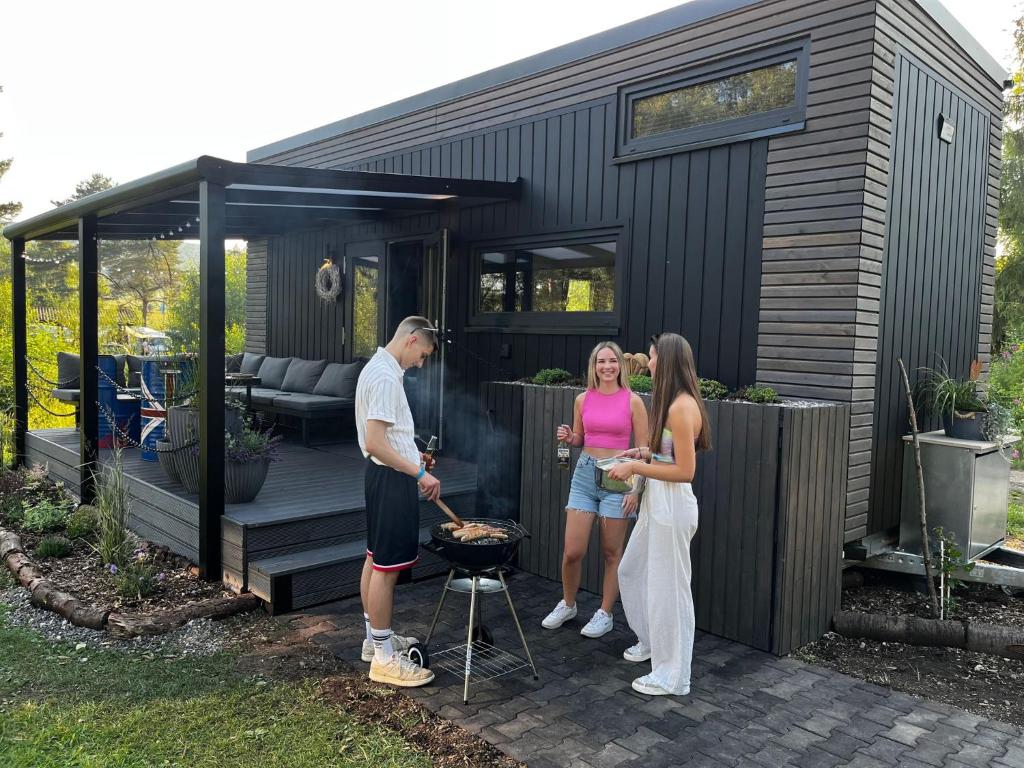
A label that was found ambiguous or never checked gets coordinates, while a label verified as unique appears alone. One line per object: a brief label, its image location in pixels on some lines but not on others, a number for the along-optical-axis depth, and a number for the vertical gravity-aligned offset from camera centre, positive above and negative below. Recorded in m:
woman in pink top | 3.85 -0.60
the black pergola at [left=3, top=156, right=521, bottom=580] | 4.52 +0.88
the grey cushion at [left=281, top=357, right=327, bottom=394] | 8.29 -0.56
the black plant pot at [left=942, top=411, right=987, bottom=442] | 5.02 -0.55
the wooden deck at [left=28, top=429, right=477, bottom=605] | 4.42 -1.23
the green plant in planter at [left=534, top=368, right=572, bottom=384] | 5.22 -0.31
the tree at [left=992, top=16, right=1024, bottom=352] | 14.50 +2.32
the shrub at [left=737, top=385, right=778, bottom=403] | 4.13 -0.31
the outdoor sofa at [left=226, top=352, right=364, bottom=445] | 7.46 -0.70
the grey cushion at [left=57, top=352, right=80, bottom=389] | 8.72 -0.59
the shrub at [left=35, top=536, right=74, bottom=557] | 5.12 -1.56
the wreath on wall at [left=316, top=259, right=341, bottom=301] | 8.42 +0.51
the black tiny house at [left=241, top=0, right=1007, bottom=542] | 4.48 +0.95
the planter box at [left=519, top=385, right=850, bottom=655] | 3.80 -0.97
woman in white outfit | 3.28 -0.80
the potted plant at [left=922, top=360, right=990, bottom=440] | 5.04 -0.43
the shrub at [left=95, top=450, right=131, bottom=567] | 4.71 -1.26
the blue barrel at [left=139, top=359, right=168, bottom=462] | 6.47 -0.77
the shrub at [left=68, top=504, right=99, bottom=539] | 5.45 -1.49
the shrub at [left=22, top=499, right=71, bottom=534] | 5.69 -1.53
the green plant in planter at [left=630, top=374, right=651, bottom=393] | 4.66 -0.31
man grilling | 3.23 -0.71
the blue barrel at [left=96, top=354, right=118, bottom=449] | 6.94 -0.72
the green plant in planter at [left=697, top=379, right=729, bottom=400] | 4.33 -0.31
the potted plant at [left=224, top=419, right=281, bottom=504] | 4.81 -0.90
